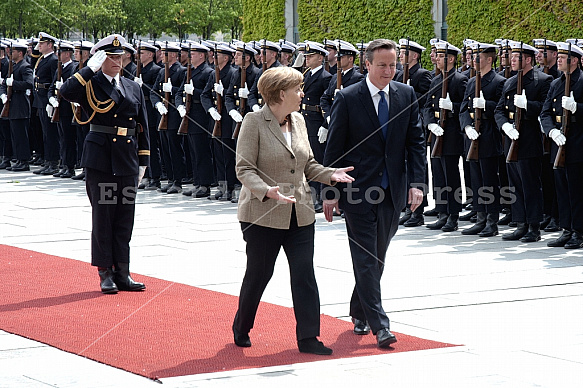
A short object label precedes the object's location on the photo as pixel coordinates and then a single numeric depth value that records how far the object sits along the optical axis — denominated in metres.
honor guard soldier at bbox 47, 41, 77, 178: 16.06
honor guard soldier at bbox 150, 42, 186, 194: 14.71
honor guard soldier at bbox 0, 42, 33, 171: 17.12
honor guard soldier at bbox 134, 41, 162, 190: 15.24
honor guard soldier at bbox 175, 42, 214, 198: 14.28
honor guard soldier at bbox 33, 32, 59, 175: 16.42
